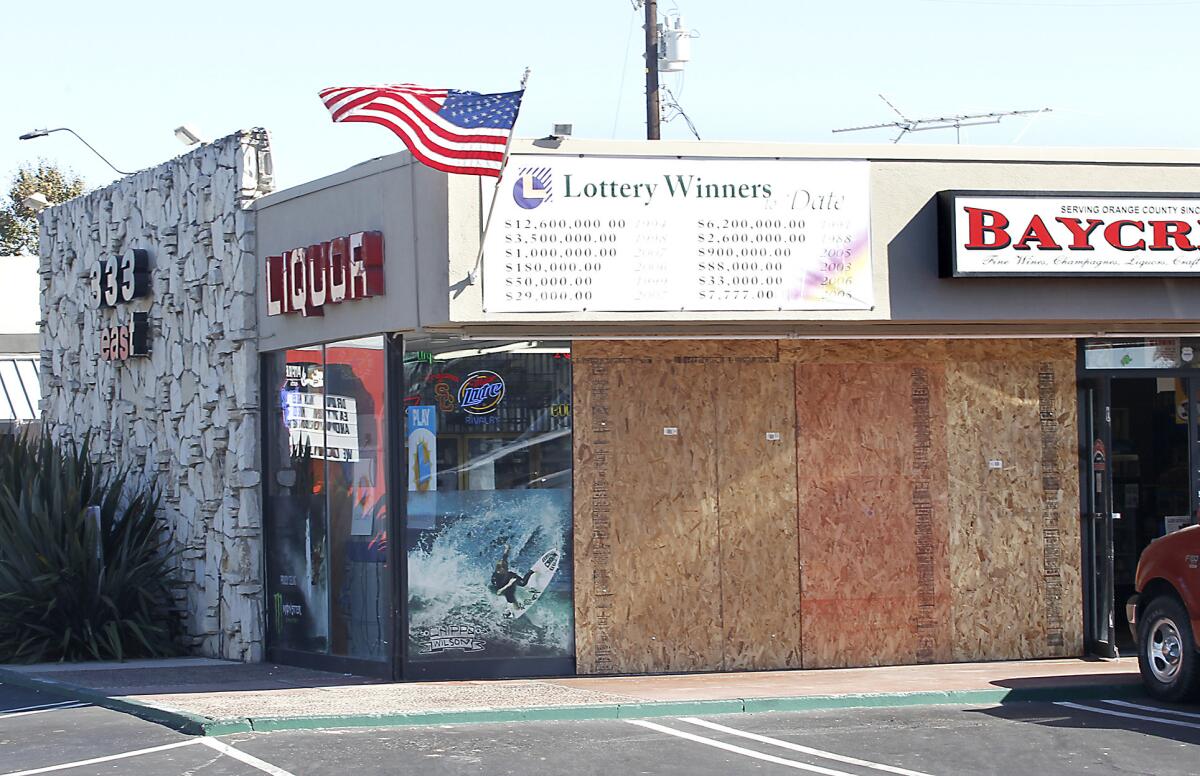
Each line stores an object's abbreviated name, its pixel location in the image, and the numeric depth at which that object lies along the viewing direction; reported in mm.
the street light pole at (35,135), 24858
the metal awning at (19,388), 30391
